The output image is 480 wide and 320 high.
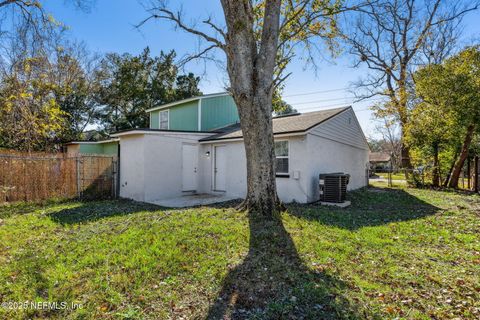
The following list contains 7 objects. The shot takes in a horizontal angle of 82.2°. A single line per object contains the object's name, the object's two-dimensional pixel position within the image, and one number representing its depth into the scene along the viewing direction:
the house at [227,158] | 9.66
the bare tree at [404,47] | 16.55
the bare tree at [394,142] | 33.09
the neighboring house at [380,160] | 46.09
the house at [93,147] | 17.66
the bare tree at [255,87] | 6.83
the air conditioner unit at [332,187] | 9.28
